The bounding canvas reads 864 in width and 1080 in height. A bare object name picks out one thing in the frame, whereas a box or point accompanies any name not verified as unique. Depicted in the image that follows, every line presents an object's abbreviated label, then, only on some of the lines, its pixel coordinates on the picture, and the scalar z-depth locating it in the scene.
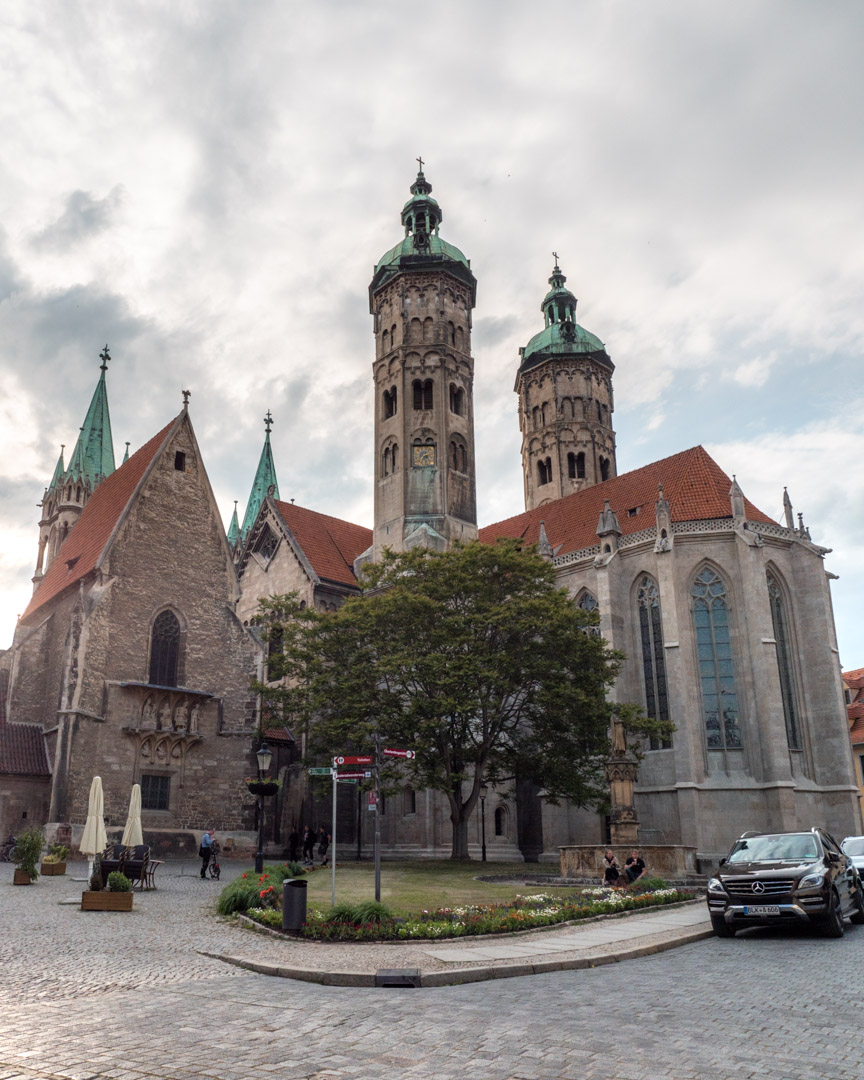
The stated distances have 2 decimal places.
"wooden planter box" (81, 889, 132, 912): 15.99
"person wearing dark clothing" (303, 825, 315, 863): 33.54
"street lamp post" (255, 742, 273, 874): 22.01
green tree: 28.61
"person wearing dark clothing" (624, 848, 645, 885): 20.20
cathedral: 32.38
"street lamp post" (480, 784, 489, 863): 35.22
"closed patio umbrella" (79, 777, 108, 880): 20.78
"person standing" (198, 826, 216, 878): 24.57
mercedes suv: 12.37
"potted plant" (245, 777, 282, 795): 22.98
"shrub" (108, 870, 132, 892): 16.20
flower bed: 12.40
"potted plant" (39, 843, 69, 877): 24.73
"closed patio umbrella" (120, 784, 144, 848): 22.70
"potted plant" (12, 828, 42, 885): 21.39
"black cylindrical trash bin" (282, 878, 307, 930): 12.86
